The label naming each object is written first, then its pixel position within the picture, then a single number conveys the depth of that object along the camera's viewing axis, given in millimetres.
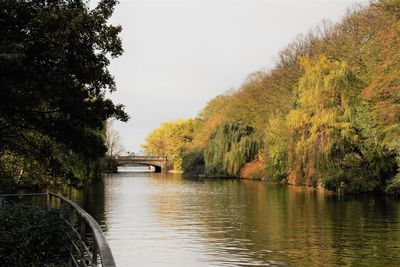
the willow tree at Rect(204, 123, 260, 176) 64062
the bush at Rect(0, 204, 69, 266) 9883
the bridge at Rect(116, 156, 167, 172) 107000
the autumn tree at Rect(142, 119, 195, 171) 105625
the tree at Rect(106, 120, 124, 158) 98125
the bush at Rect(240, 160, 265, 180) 61822
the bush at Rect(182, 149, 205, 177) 78250
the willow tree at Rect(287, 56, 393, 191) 36062
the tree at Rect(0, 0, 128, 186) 13594
